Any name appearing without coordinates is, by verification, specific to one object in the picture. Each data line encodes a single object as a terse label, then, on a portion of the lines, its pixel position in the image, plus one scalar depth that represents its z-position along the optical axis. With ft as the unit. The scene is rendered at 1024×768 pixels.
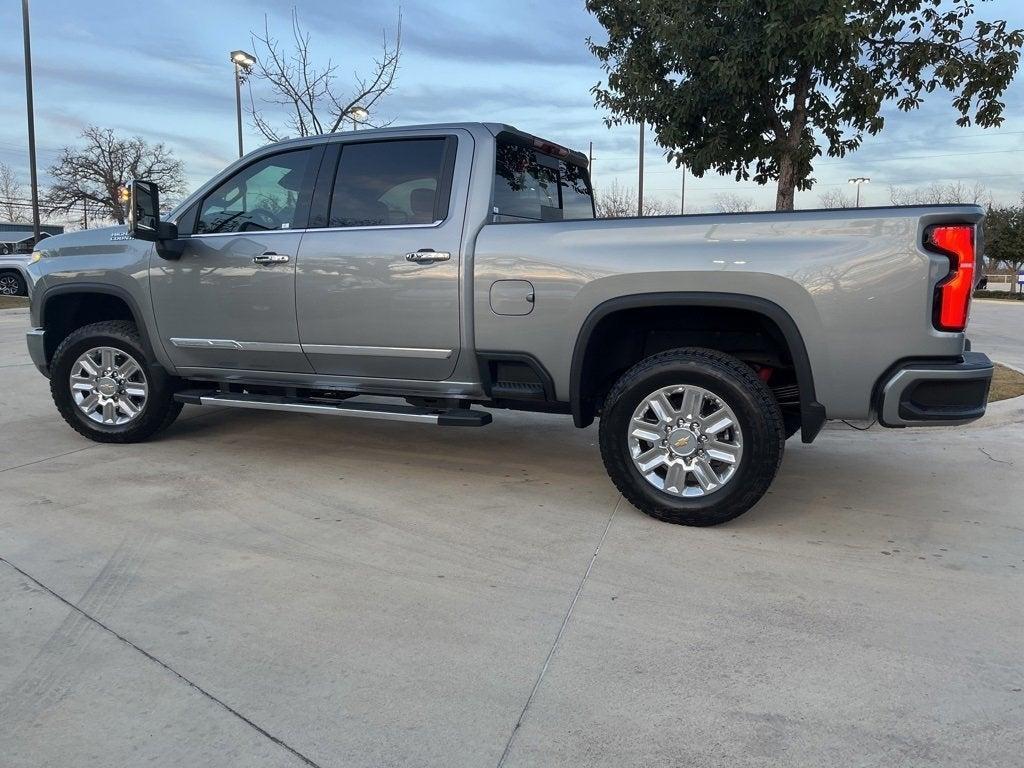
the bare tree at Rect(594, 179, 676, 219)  112.06
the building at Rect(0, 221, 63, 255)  108.17
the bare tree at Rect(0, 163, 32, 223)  223.71
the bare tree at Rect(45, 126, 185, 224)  167.53
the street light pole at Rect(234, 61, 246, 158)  66.03
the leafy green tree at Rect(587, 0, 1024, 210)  22.44
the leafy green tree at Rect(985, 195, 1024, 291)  124.88
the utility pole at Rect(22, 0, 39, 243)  73.41
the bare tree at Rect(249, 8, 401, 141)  41.47
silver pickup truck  12.54
